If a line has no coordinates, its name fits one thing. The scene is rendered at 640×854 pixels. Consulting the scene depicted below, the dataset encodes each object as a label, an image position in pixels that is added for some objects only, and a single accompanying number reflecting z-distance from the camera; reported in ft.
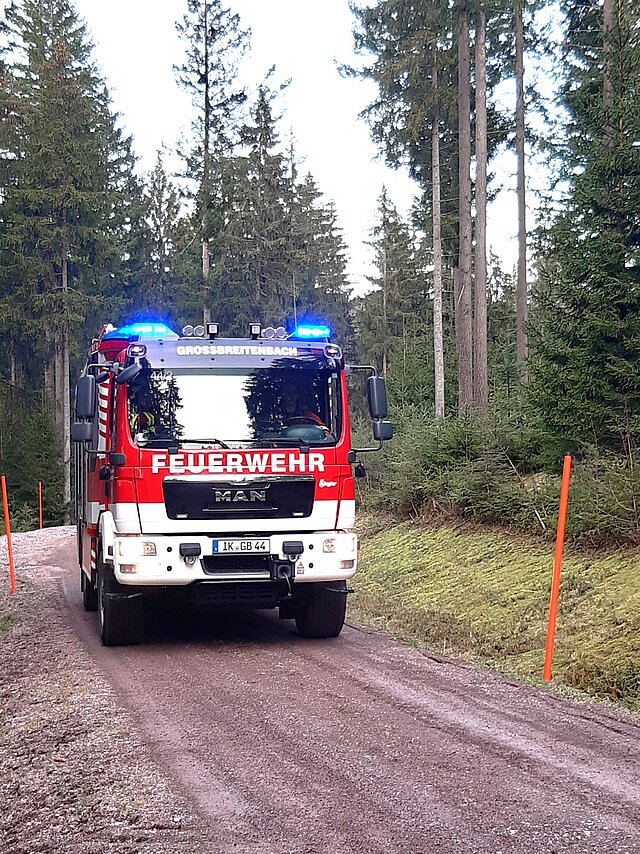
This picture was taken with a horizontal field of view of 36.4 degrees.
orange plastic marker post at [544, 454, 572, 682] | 27.91
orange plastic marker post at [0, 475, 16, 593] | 49.80
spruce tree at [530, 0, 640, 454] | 41.57
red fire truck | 30.50
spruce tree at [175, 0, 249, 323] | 133.28
